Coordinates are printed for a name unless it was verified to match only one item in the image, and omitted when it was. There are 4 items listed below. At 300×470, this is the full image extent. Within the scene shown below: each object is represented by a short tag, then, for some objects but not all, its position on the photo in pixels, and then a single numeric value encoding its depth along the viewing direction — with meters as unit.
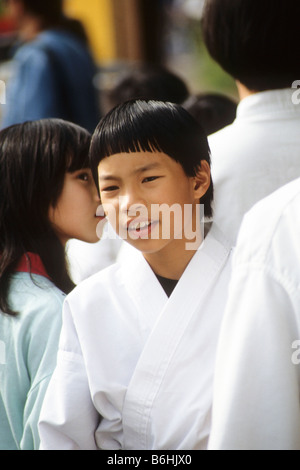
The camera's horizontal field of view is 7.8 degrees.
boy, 2.80
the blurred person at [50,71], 4.11
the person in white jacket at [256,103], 2.96
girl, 2.95
